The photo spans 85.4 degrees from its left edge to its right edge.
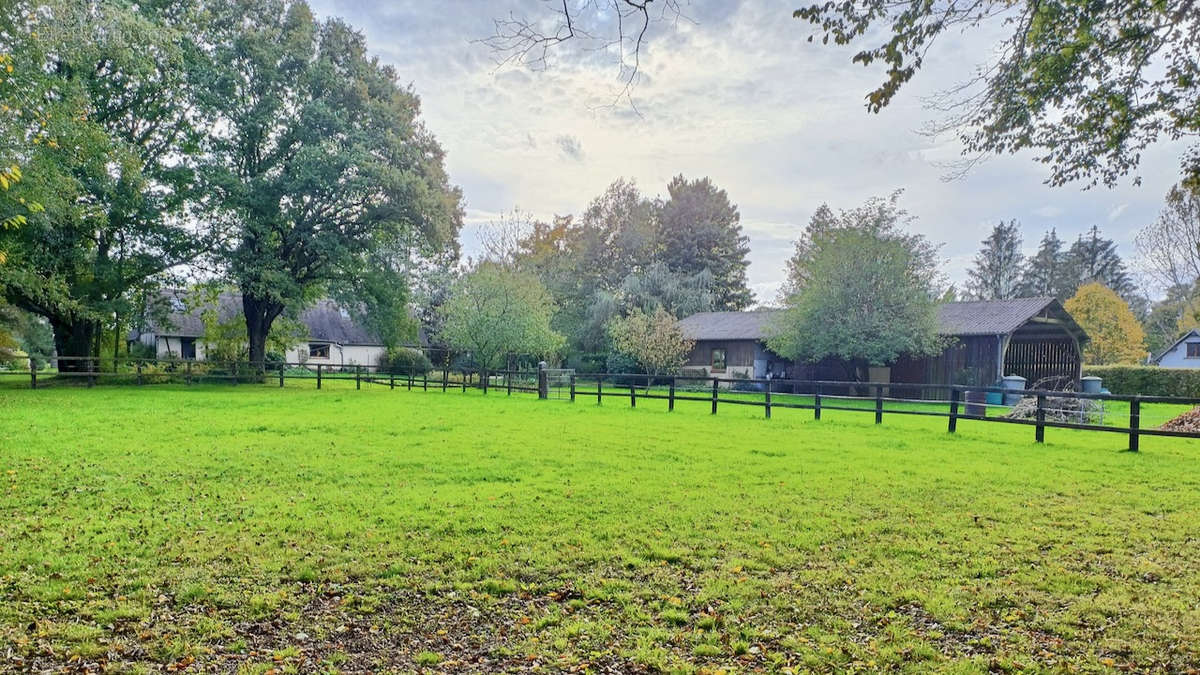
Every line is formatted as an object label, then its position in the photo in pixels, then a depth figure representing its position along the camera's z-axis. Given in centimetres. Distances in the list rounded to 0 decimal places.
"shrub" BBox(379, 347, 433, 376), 3406
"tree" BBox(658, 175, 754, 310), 4666
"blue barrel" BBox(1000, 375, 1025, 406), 1923
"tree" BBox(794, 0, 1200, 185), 495
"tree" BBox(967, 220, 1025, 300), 5344
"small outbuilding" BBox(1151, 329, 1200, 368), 3869
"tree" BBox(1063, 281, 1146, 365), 3778
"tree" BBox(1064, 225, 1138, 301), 5206
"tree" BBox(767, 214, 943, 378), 2302
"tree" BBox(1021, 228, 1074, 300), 5331
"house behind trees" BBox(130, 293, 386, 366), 3800
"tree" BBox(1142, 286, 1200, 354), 3871
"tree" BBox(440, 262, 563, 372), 2581
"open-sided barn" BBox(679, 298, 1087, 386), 2361
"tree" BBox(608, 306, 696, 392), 2998
